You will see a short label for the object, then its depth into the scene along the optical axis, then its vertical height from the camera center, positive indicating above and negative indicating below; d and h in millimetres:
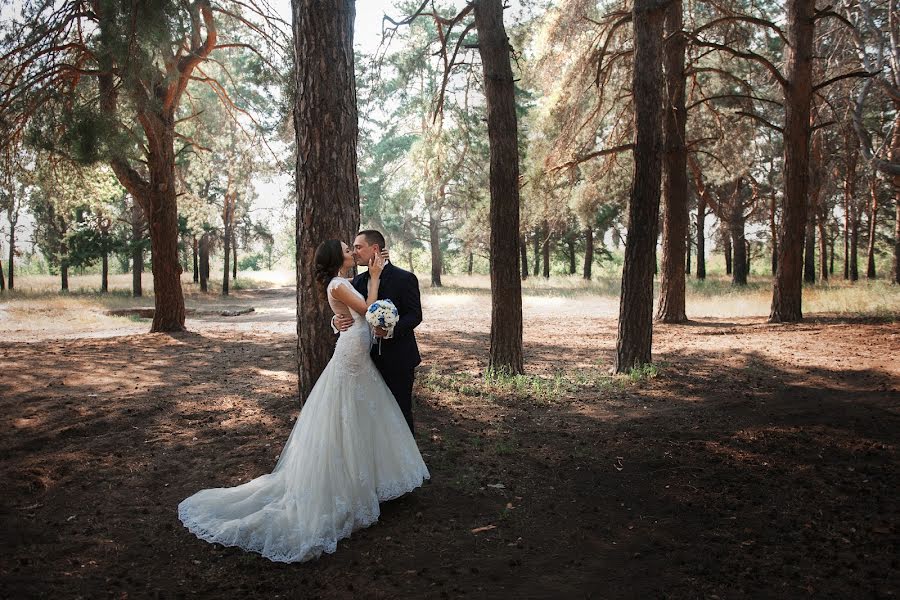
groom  4762 -382
